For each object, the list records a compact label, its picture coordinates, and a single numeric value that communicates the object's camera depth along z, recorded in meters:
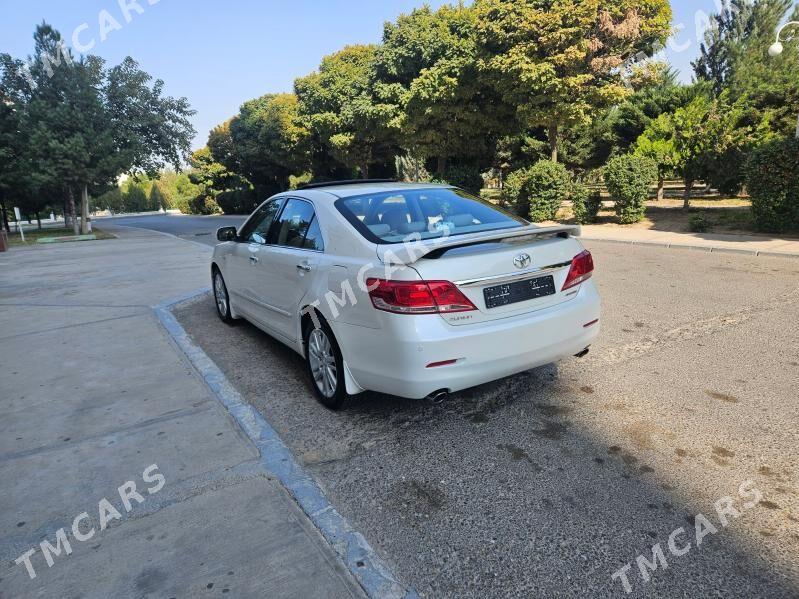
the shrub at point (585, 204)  16.73
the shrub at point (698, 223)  13.23
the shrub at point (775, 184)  10.72
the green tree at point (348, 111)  27.31
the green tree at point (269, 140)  39.25
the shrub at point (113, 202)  78.88
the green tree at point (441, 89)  20.61
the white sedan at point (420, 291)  3.04
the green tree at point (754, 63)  19.41
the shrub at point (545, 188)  17.33
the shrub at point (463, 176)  23.33
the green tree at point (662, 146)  15.81
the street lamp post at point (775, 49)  12.98
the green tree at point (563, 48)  15.88
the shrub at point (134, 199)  82.00
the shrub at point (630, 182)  14.98
